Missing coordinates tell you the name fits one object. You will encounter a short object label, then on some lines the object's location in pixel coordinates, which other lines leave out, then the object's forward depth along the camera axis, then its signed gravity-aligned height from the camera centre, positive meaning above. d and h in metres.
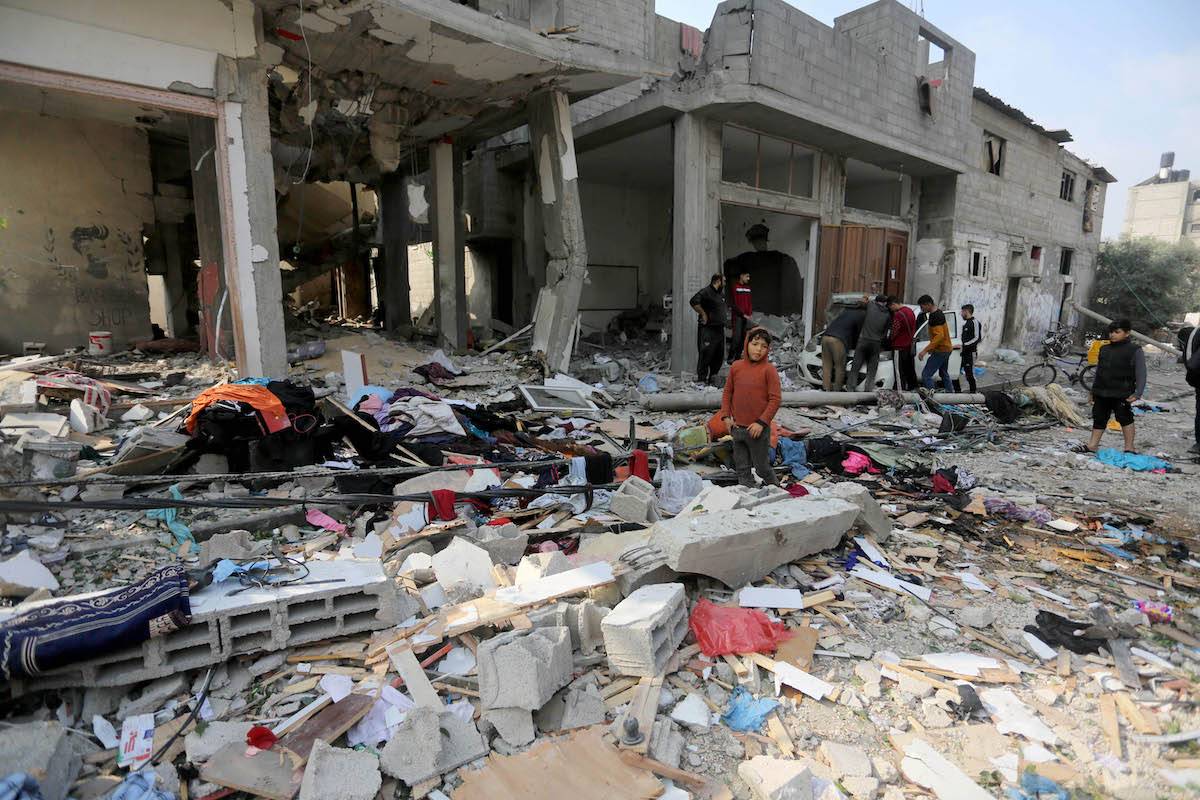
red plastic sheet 3.11 -1.68
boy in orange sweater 5.27 -0.85
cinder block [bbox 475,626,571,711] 2.55 -1.54
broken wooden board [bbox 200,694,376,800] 2.26 -1.75
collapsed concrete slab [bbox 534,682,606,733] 2.63 -1.76
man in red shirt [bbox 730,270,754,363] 11.14 -0.06
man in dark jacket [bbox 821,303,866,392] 9.67 -0.56
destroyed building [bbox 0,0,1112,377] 6.88 +2.56
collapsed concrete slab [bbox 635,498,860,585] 3.47 -1.37
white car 10.21 -0.93
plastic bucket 9.06 -0.62
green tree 24.03 +1.07
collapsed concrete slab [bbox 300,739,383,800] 2.21 -1.73
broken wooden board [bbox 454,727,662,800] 2.28 -1.79
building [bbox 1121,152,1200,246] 50.53 +8.86
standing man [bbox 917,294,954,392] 9.84 -0.57
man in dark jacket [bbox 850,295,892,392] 9.08 -0.43
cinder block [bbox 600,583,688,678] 2.80 -1.52
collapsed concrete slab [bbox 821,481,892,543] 4.45 -1.48
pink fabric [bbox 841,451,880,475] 6.22 -1.58
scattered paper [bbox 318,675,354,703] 2.77 -1.74
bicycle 12.23 -1.30
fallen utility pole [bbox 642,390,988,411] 8.28 -1.29
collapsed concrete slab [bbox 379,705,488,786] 2.36 -1.75
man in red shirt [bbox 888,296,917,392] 9.50 -0.25
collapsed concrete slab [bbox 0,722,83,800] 2.05 -1.54
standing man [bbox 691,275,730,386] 10.06 -0.16
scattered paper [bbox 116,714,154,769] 2.40 -1.76
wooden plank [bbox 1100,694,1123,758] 2.51 -1.75
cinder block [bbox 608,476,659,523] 4.61 -1.47
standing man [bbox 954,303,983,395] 10.42 -0.39
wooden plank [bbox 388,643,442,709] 2.70 -1.68
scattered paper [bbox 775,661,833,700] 2.83 -1.75
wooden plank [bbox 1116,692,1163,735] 2.57 -1.74
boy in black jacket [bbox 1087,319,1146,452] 6.65 -0.71
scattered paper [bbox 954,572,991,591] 3.87 -1.74
